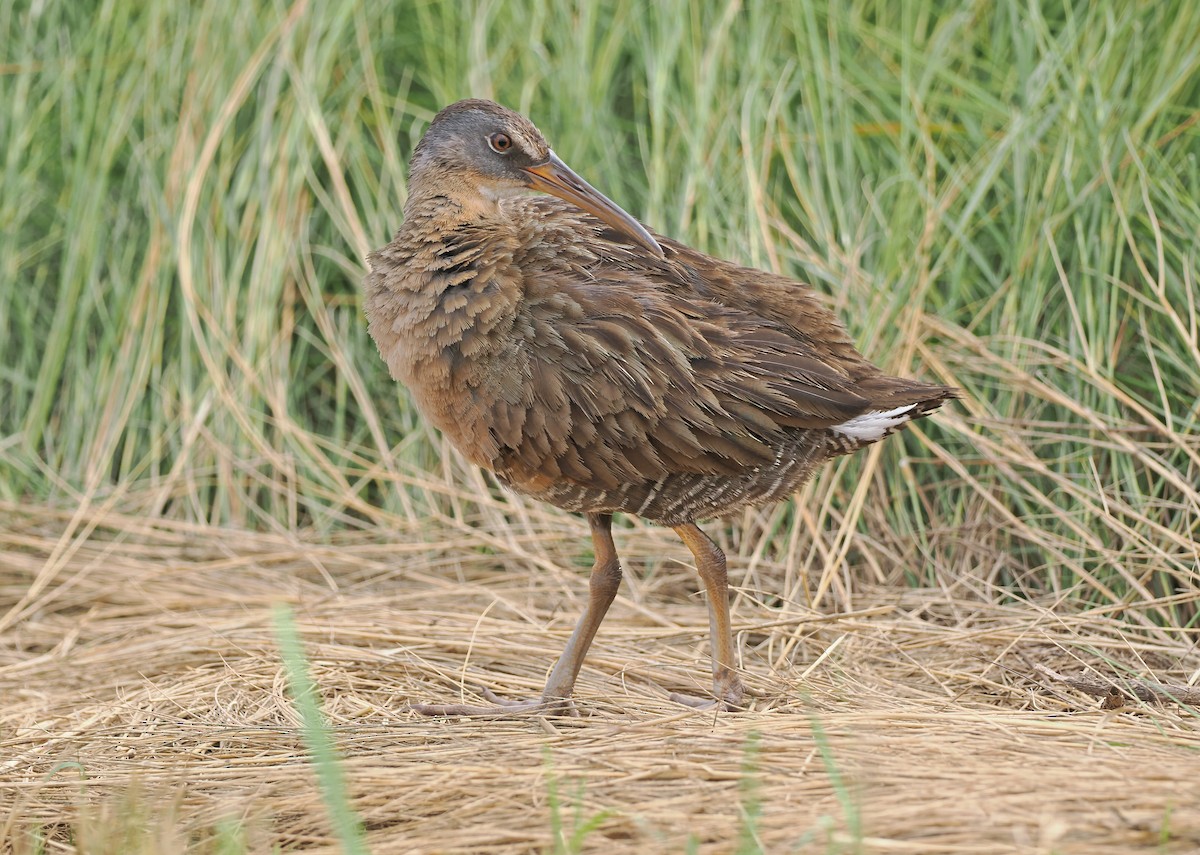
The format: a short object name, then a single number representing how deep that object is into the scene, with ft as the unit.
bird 24.51
